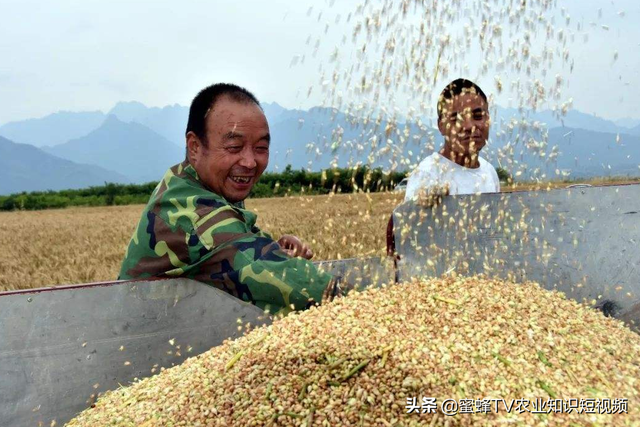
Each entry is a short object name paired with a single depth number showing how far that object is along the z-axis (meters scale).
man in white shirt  2.89
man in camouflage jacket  2.02
